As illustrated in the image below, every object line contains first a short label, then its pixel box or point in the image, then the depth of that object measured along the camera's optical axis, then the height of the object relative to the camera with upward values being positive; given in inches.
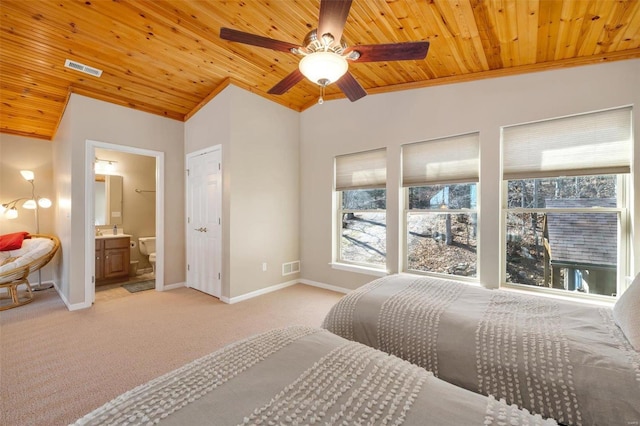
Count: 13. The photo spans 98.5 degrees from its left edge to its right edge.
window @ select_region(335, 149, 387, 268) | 159.2 +4.9
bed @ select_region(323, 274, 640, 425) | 44.6 -25.7
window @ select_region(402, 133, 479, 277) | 132.3 +5.6
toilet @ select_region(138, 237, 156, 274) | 209.3 -23.0
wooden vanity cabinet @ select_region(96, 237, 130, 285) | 179.3 -29.2
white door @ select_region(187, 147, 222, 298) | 155.4 -3.5
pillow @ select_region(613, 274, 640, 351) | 50.5 -20.0
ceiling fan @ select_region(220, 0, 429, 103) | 71.4 +46.0
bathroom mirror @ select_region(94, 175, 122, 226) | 201.0 +11.9
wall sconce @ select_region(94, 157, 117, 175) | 197.3 +35.8
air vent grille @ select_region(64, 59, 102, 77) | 120.6 +66.8
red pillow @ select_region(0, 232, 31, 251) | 144.9 -13.4
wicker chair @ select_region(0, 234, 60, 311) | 134.5 -30.2
